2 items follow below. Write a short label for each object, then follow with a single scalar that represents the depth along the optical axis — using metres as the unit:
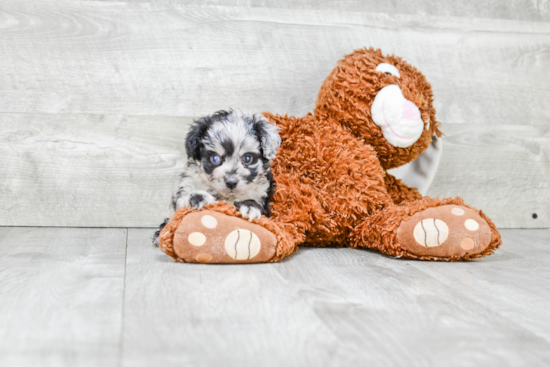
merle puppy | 0.70
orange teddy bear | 0.69
